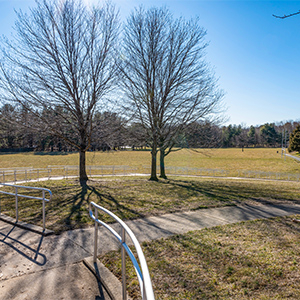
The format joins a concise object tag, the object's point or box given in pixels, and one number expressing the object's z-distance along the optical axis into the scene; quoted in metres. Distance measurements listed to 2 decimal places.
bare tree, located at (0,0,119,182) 11.93
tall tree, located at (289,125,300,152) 46.33
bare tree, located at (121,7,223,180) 15.25
